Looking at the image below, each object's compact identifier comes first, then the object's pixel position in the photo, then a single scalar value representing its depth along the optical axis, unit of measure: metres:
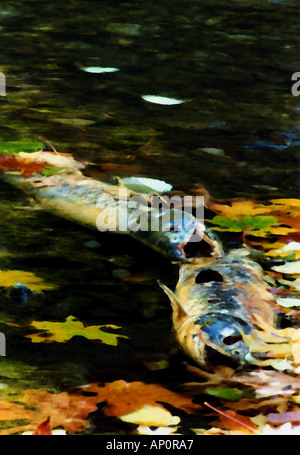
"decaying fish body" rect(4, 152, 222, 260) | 4.61
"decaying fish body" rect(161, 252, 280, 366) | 3.49
